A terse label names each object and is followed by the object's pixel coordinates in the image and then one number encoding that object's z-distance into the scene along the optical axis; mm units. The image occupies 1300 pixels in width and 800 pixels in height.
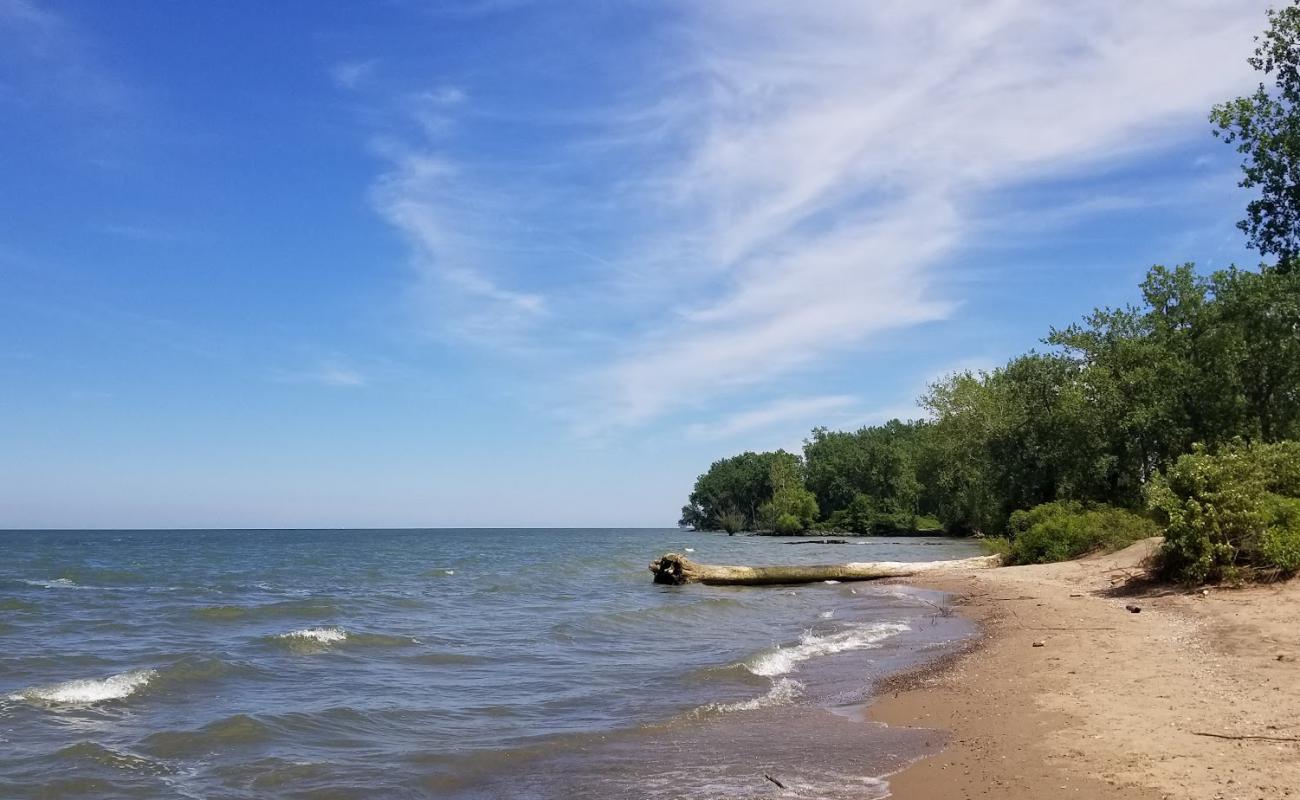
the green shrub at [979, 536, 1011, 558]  34975
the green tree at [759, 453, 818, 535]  117312
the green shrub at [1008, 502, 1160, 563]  28938
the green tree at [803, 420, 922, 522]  108438
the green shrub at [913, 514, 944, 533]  96625
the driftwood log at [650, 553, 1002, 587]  31797
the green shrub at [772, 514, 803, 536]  115812
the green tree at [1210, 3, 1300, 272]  17484
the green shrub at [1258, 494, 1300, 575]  16188
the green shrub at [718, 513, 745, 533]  143625
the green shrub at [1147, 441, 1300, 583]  16906
